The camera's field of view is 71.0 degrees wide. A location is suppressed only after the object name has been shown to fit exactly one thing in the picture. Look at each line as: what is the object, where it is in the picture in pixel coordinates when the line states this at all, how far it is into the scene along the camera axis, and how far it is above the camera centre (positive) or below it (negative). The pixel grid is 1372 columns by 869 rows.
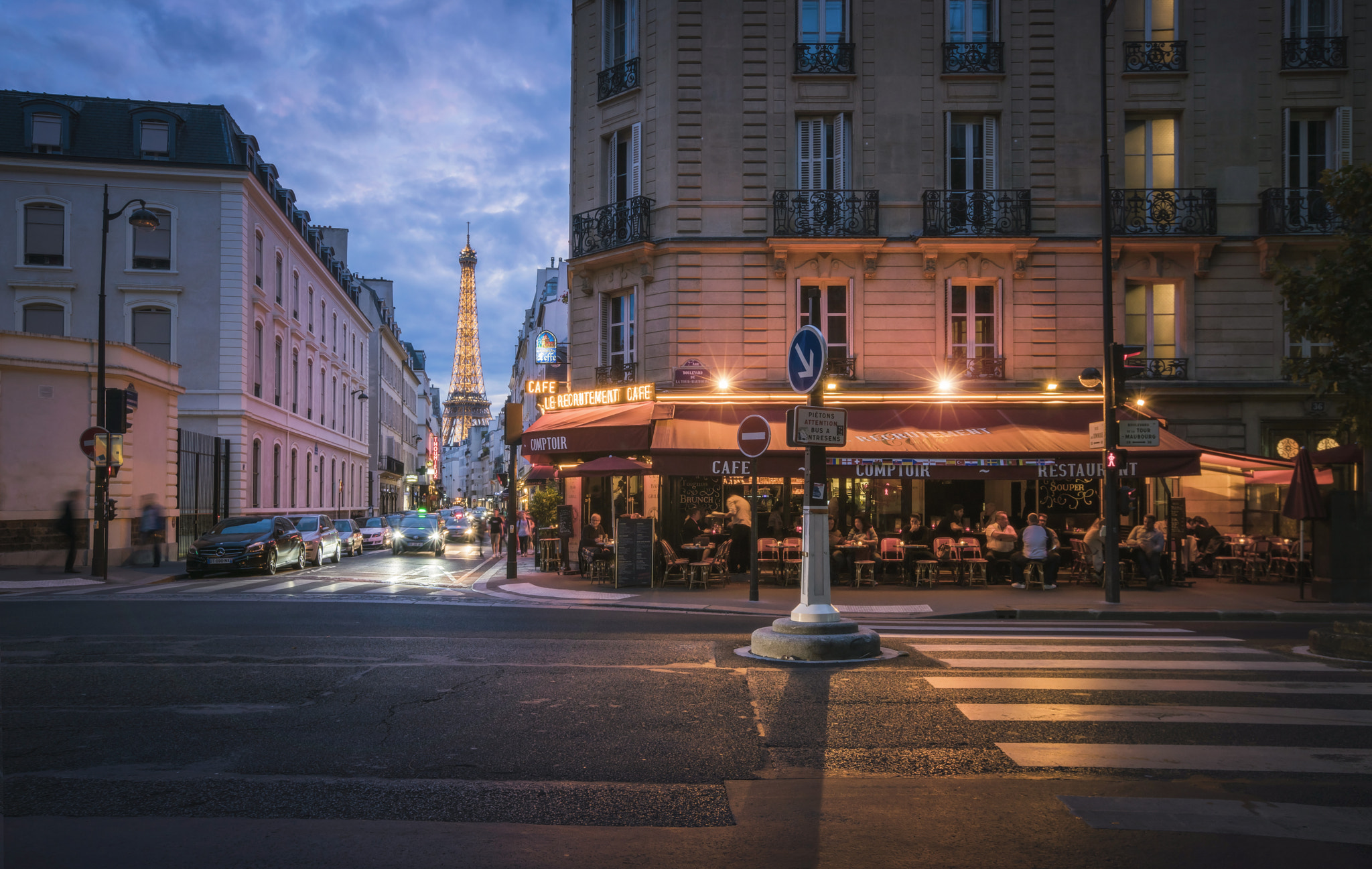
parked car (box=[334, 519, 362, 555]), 35.22 -2.17
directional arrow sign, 10.14 +1.29
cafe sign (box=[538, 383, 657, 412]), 20.94 +1.84
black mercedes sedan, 21.92 -1.67
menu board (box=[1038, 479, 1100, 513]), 21.33 -0.34
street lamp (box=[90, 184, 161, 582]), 20.62 -0.18
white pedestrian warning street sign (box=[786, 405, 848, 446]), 10.08 +0.57
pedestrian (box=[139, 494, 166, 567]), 24.16 -1.22
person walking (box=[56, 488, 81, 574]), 21.54 -1.14
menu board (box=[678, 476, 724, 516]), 21.36 -0.33
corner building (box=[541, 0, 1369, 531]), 21.11 +6.41
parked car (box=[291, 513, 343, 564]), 27.66 -1.81
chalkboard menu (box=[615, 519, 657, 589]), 18.25 -1.41
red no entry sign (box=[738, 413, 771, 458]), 14.59 +0.65
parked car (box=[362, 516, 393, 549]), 41.66 -2.45
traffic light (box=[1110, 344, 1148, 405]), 15.59 +1.95
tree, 11.16 +2.12
